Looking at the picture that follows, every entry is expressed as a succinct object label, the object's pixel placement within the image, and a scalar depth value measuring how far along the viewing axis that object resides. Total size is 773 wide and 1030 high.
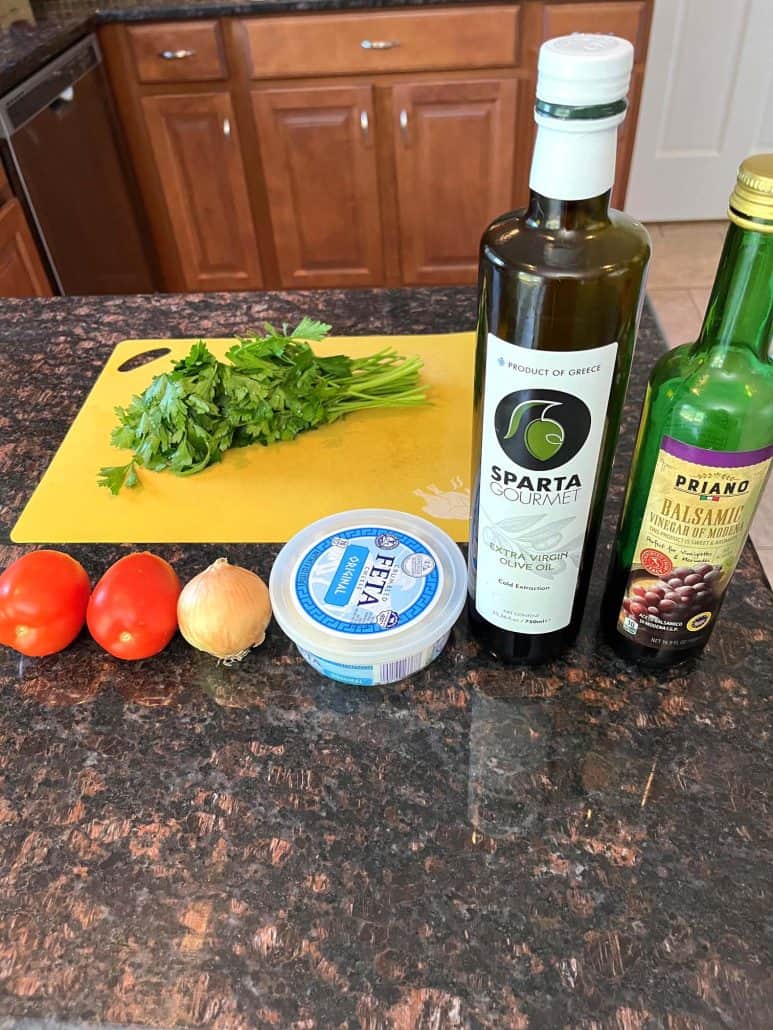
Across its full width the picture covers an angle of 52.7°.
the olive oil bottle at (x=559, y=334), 0.39
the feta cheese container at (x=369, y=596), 0.55
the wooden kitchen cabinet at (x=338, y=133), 2.07
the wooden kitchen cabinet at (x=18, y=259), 1.82
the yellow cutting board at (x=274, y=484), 0.76
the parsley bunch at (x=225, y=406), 0.81
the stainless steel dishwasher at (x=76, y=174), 1.87
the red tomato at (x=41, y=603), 0.59
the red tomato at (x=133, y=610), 0.58
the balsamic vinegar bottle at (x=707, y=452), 0.45
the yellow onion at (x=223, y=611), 0.58
